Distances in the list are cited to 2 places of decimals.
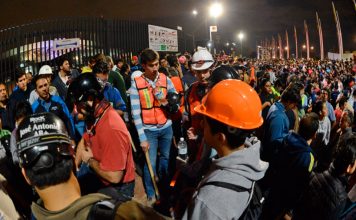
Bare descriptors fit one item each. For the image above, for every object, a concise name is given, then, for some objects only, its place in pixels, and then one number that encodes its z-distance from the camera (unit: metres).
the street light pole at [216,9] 19.81
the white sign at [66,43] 10.84
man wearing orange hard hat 1.69
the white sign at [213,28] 20.83
